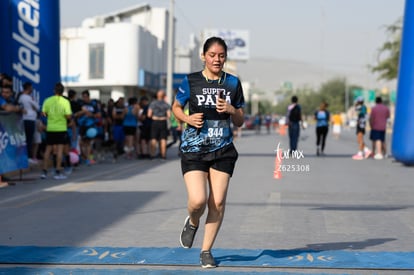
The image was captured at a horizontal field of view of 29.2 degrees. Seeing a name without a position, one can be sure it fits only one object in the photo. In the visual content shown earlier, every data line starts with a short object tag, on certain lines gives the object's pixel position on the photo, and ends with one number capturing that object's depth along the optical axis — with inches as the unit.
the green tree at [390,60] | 2812.5
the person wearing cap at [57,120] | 582.9
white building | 2181.3
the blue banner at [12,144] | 546.0
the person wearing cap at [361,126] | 917.2
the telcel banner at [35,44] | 700.7
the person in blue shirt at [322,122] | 943.0
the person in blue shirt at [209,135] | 252.5
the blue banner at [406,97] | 724.0
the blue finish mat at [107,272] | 247.4
